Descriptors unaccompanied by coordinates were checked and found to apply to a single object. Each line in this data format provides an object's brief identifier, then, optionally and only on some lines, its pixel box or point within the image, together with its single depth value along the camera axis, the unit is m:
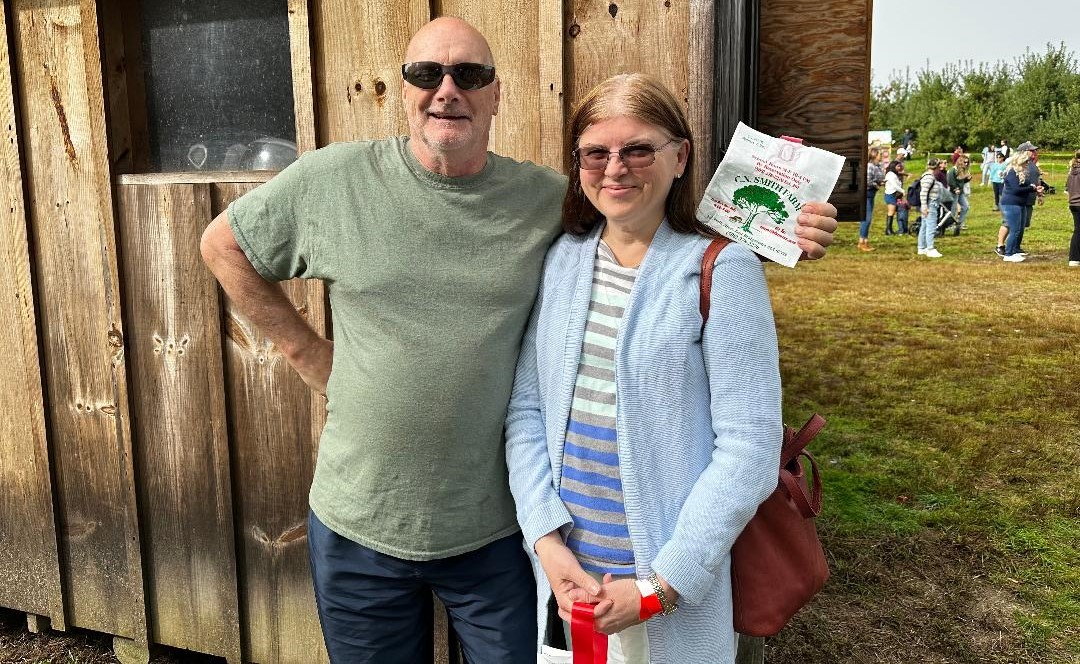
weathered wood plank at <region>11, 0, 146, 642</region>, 2.87
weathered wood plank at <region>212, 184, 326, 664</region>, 2.88
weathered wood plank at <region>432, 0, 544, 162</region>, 2.47
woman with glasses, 1.62
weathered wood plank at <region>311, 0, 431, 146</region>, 2.60
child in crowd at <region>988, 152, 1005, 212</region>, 20.89
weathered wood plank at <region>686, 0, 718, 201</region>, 2.24
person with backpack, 15.95
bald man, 1.93
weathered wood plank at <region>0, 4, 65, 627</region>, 3.03
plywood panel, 2.69
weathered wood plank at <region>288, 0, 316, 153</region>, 2.64
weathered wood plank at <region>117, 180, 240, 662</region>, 2.89
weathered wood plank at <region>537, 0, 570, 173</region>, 2.41
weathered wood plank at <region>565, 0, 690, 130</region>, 2.32
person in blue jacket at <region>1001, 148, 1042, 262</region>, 14.59
